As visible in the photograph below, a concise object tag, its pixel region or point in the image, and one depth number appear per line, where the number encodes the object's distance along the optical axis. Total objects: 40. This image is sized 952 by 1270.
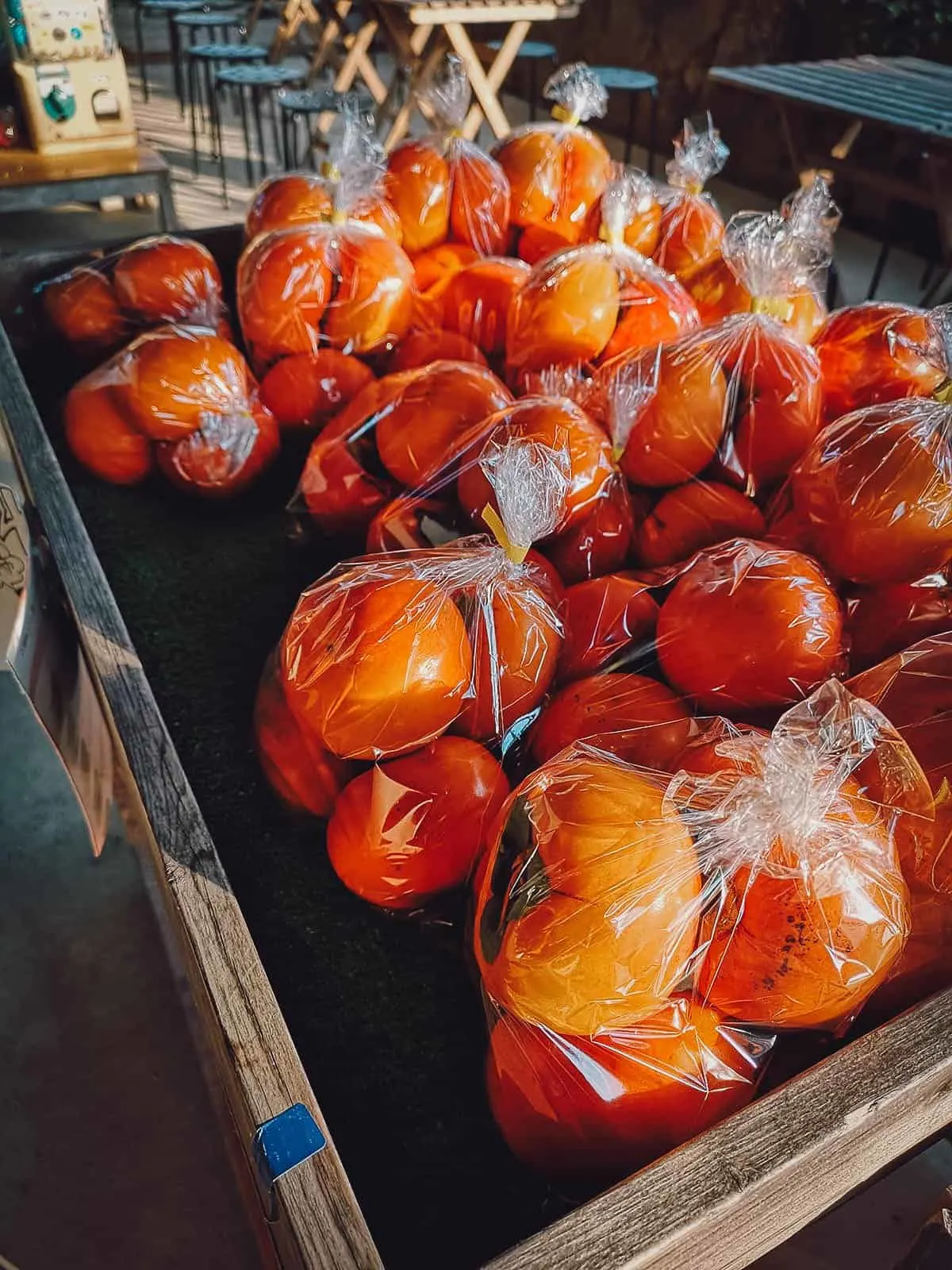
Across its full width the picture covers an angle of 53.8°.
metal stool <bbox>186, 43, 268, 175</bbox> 4.26
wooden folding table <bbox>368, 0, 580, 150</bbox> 3.44
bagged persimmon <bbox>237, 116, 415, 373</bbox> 1.13
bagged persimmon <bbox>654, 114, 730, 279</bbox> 1.30
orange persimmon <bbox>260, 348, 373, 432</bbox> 1.15
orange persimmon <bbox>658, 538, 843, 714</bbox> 0.69
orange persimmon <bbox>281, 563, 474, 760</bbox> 0.66
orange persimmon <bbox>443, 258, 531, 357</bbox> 1.22
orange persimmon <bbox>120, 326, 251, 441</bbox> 1.08
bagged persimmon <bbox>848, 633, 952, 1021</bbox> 0.57
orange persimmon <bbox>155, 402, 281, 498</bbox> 1.11
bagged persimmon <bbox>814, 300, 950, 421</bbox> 0.97
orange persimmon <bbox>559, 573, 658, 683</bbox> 0.79
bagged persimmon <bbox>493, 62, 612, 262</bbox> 1.37
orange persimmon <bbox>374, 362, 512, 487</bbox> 0.93
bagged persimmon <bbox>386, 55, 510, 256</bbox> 1.35
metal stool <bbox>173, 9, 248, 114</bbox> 4.72
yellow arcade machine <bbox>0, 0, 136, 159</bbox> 2.89
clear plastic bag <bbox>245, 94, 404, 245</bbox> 1.29
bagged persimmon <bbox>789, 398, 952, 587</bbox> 0.73
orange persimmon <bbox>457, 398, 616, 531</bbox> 0.84
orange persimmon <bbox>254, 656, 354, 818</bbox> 0.74
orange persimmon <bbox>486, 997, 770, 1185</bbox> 0.53
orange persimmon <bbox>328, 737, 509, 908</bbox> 0.66
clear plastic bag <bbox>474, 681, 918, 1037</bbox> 0.50
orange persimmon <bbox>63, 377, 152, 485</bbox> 1.13
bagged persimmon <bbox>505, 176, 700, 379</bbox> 1.04
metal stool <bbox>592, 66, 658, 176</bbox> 4.04
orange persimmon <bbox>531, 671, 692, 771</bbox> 0.64
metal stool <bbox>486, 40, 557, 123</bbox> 4.63
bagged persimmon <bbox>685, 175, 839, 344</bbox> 1.13
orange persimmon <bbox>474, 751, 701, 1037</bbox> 0.49
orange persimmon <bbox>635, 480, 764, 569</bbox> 0.89
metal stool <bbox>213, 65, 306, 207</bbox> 4.00
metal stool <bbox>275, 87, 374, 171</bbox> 3.79
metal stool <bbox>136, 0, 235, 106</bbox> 4.95
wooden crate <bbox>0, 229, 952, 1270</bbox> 0.45
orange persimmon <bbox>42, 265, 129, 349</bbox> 1.29
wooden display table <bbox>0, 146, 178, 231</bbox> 2.91
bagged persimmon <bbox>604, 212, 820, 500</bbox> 0.90
